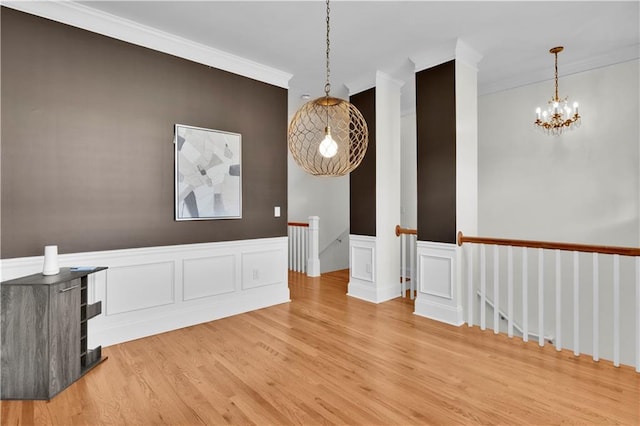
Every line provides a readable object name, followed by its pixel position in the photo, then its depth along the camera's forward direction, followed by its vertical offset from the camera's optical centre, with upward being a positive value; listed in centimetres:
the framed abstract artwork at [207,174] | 336 +43
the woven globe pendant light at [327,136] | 208 +51
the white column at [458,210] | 352 +3
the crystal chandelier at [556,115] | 366 +119
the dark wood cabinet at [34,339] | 214 -83
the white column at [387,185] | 436 +39
